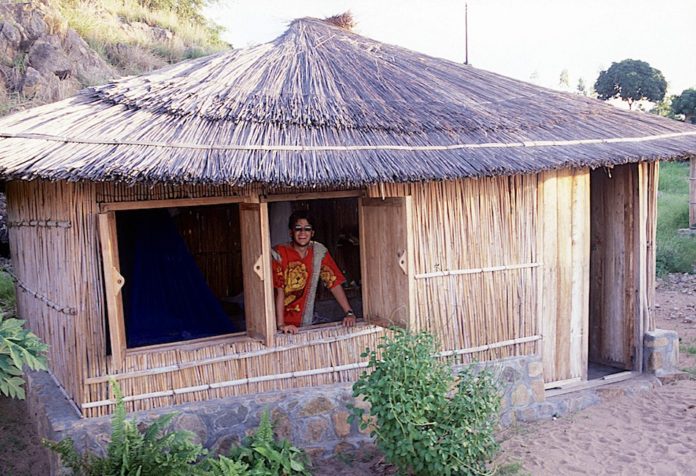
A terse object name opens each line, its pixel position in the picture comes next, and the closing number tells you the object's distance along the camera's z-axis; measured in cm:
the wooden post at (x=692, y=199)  1222
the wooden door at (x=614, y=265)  574
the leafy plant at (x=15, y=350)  301
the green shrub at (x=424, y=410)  367
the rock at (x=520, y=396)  514
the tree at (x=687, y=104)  2088
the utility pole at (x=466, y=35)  977
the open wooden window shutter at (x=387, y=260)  423
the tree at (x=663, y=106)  2619
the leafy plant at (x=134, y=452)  359
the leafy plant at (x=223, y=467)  365
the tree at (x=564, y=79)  3564
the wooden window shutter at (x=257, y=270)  425
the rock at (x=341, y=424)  460
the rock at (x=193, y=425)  422
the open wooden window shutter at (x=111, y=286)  384
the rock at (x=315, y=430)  454
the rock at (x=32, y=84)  1195
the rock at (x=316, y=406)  452
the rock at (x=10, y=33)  1272
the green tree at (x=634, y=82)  2522
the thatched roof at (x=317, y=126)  396
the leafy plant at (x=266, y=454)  404
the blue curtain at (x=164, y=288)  558
